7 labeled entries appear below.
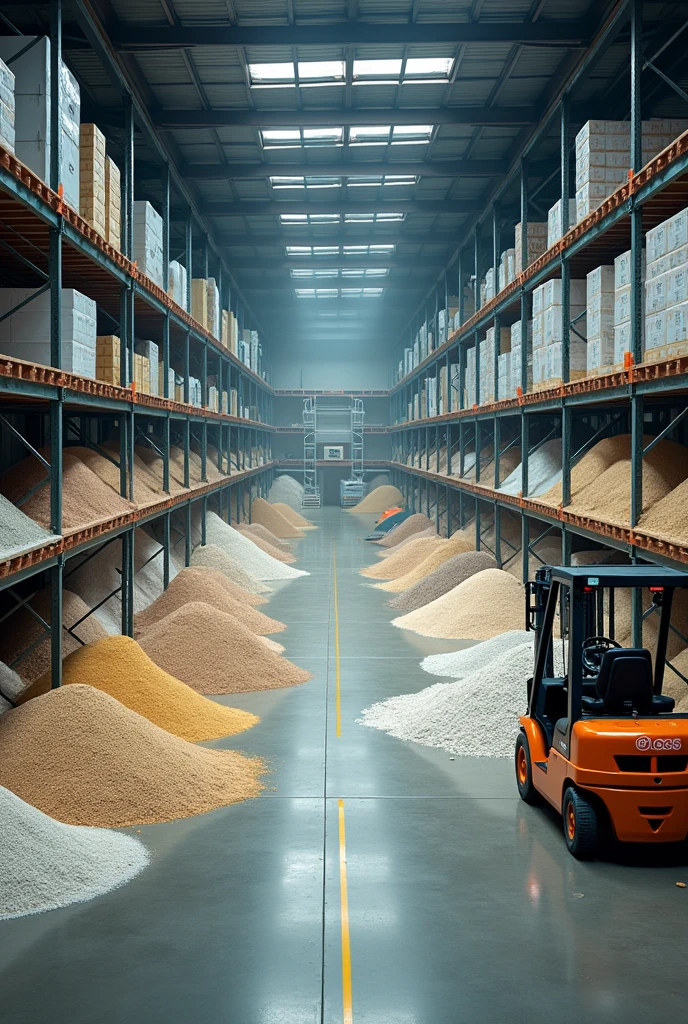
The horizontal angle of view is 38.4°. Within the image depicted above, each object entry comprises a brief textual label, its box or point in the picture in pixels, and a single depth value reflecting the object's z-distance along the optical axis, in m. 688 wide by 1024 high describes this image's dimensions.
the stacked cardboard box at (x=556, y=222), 14.38
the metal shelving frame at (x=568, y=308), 9.91
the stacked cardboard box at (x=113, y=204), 12.72
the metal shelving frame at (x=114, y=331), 9.01
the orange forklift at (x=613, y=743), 6.74
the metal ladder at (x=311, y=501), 48.88
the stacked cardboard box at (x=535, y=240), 17.59
